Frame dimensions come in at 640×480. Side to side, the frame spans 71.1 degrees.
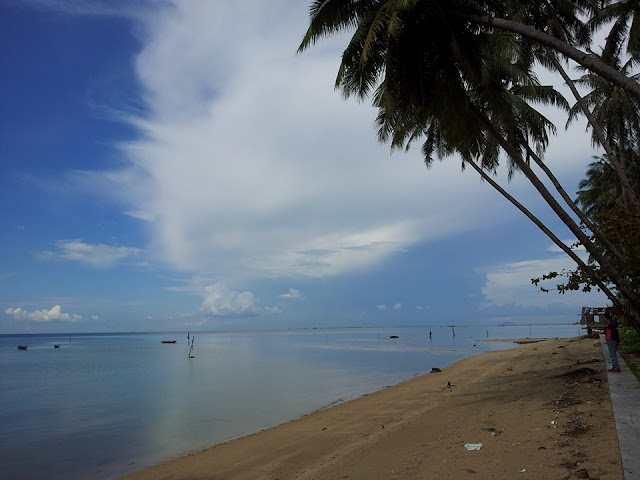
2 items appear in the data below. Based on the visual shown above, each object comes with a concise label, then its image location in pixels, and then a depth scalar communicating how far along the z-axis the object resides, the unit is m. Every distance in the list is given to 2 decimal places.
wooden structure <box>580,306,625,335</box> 33.75
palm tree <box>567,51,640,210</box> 15.74
